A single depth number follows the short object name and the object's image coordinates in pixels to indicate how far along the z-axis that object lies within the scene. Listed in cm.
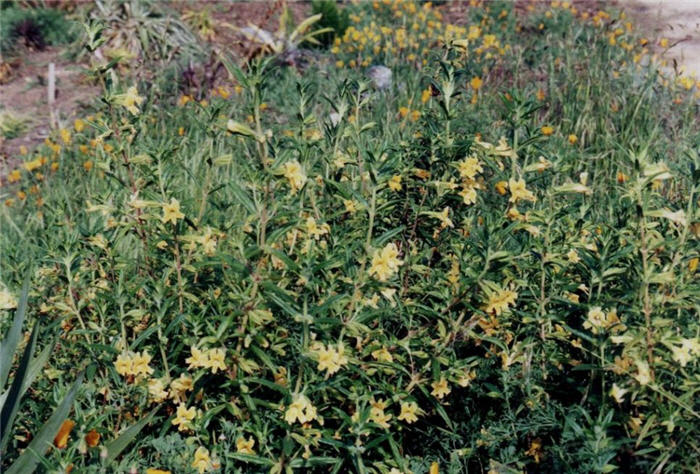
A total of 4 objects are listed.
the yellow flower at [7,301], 255
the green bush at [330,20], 735
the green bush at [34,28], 716
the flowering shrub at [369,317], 226
